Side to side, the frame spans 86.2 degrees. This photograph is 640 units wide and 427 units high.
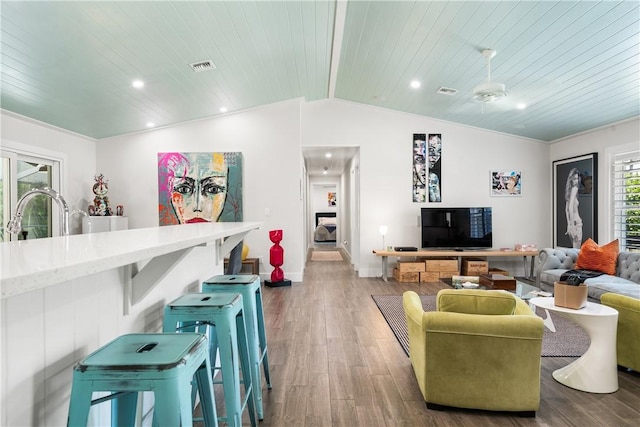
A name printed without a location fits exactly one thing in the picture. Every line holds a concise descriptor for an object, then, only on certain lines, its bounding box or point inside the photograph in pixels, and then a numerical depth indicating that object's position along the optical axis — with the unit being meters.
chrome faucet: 1.39
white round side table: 2.22
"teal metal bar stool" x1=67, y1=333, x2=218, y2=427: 0.91
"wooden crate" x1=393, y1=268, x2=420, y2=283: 5.80
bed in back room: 12.74
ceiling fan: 3.62
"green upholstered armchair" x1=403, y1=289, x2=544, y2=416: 1.91
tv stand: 5.76
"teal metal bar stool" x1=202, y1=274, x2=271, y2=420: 1.92
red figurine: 5.40
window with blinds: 4.68
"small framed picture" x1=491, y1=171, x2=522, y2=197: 6.32
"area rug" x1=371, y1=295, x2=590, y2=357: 2.89
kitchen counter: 0.73
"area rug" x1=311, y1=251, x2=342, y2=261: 8.43
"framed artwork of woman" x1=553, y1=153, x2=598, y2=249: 5.27
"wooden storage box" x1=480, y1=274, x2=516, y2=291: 4.46
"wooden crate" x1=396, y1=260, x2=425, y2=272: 5.80
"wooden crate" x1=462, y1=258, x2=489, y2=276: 5.75
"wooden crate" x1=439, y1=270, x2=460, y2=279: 5.83
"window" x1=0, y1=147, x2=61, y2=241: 4.07
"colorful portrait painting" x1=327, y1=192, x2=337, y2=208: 14.49
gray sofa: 3.76
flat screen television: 6.02
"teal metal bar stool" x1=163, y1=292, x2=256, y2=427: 1.48
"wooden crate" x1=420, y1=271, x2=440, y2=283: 5.82
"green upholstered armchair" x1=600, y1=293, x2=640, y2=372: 2.40
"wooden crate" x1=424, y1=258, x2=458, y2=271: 5.84
